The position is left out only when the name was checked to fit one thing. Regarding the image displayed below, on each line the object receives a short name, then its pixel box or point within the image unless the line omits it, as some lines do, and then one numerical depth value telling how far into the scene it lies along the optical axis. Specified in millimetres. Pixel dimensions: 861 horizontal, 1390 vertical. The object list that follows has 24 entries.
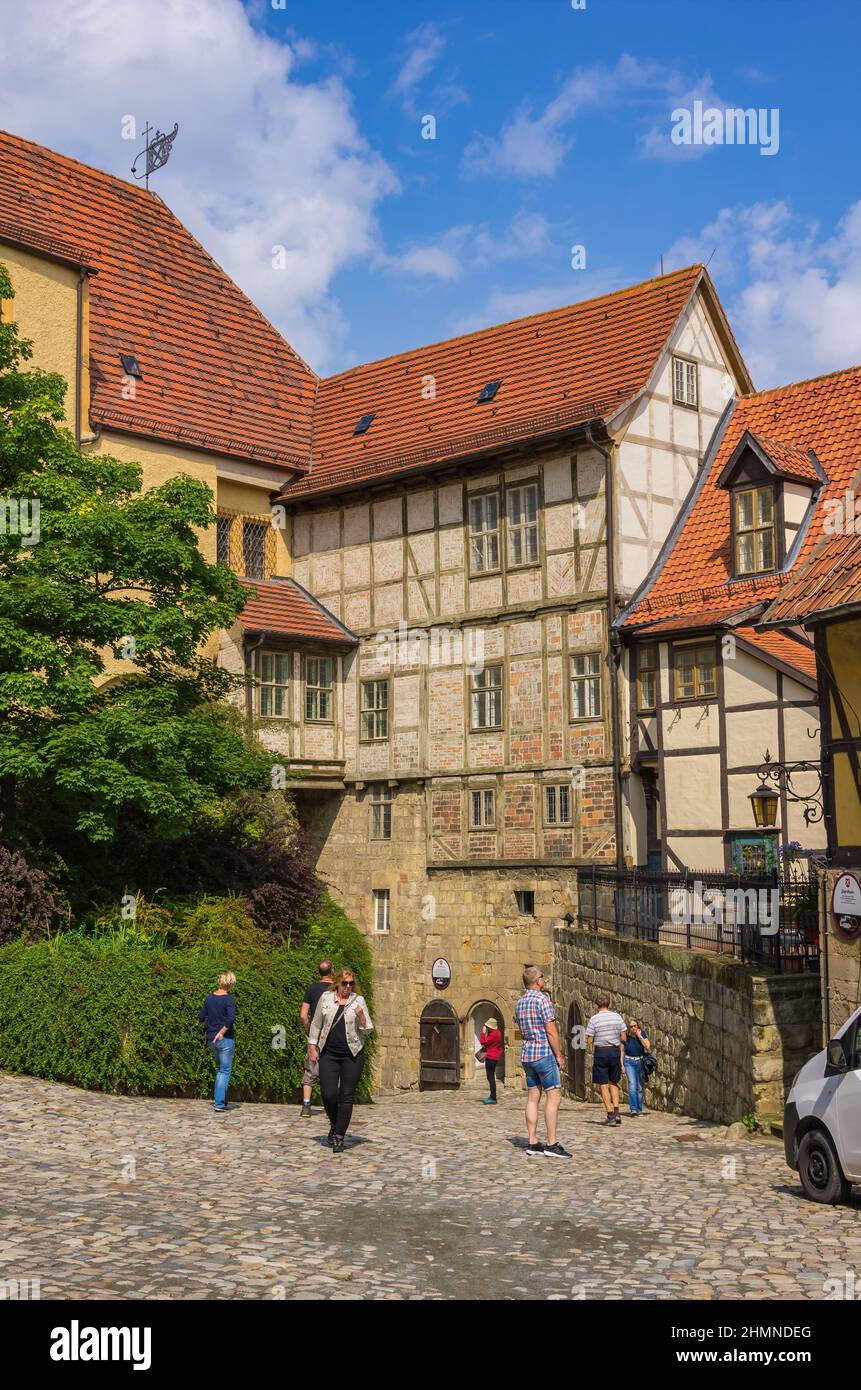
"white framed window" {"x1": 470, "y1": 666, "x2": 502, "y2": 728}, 27359
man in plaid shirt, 13234
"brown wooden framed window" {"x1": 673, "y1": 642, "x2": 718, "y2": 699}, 24266
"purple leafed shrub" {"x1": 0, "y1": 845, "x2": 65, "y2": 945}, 19156
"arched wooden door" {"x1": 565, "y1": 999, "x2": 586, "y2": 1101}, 23141
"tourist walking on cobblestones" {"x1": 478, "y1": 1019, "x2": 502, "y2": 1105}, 23047
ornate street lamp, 17375
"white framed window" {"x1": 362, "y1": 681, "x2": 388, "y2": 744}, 29219
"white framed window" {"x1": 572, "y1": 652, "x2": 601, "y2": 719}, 25969
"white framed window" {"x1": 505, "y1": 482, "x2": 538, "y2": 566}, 27156
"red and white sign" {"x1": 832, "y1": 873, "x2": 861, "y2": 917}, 13578
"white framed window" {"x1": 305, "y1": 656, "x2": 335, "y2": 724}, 29422
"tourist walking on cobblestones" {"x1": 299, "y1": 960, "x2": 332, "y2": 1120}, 15820
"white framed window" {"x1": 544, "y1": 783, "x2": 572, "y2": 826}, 26172
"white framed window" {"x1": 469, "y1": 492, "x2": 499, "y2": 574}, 27734
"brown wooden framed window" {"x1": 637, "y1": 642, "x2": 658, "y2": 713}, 25422
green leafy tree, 19062
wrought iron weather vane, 34219
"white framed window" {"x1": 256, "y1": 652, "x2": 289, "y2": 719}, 28688
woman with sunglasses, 13102
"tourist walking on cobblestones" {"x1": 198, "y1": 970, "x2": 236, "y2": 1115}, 15859
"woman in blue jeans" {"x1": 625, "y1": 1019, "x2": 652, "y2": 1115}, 18188
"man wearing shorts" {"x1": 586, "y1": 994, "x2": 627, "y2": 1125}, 16938
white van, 10328
